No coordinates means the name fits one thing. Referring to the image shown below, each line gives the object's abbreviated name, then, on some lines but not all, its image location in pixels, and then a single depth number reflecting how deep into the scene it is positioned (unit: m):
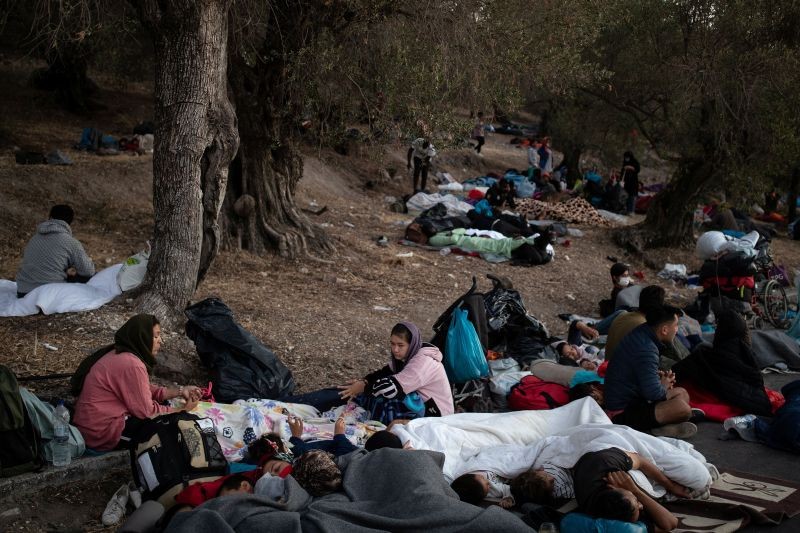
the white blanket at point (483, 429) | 5.70
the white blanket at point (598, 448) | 5.05
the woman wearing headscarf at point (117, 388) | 5.42
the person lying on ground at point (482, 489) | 5.07
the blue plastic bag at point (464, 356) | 7.22
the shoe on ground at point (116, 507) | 4.86
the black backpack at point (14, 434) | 4.84
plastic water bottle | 5.12
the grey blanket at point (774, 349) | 8.43
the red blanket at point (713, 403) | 6.66
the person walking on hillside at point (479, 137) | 25.83
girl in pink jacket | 6.28
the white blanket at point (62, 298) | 8.04
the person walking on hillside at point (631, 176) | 20.86
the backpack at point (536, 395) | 6.90
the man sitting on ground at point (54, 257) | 8.39
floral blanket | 5.79
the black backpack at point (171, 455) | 4.88
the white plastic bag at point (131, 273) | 8.51
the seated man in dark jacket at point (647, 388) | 6.09
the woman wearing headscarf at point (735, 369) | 6.65
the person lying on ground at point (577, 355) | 7.93
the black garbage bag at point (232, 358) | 6.76
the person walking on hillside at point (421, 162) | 19.87
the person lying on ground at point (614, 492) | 4.44
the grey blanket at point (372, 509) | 4.05
